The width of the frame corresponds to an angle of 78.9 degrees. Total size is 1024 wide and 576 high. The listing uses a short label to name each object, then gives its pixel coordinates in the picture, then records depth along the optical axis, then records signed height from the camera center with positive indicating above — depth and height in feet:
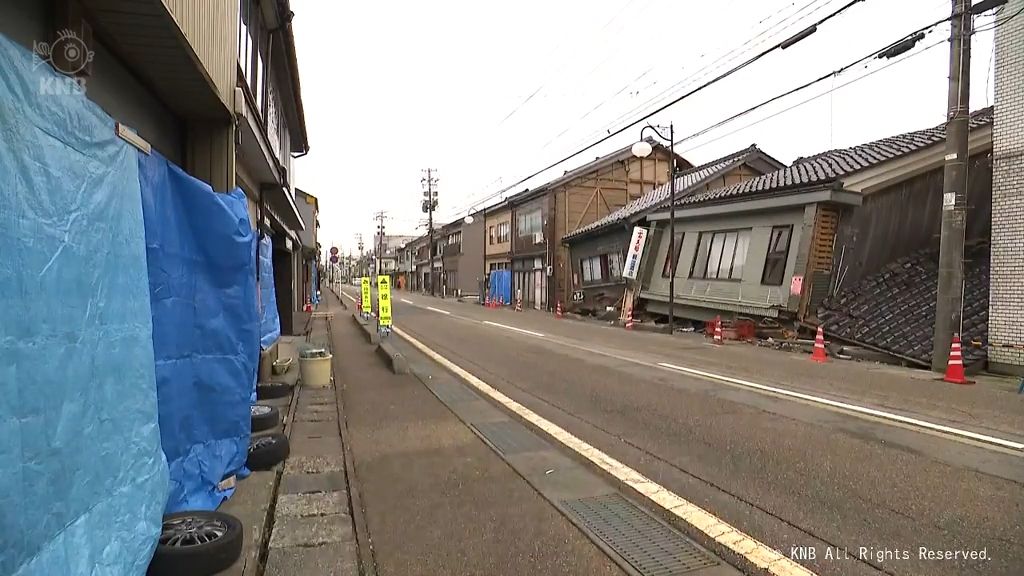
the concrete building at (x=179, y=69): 11.90 +5.20
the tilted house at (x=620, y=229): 96.73 +7.33
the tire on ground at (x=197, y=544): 11.25 -5.26
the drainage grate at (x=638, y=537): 12.79 -6.00
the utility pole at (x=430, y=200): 210.79 +24.33
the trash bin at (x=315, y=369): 33.83 -5.44
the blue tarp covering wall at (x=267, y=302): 35.17 -2.00
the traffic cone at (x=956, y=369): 36.96 -5.58
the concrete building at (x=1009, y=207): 39.29 +4.50
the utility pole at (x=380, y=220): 287.11 +24.01
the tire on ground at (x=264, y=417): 22.76 -5.53
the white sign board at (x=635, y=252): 87.71 +3.03
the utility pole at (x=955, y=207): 40.11 +4.49
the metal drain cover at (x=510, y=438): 21.75 -6.18
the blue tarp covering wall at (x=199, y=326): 13.23 -1.35
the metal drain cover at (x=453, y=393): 30.99 -6.38
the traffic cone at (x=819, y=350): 47.79 -5.83
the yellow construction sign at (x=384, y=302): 58.44 -2.97
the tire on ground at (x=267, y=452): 18.47 -5.57
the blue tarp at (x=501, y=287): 158.92 -3.97
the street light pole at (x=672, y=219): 67.77 +6.70
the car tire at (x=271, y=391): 29.55 -5.84
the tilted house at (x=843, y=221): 54.39 +5.15
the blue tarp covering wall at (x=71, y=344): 6.97 -1.04
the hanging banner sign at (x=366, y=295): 85.56 -3.42
